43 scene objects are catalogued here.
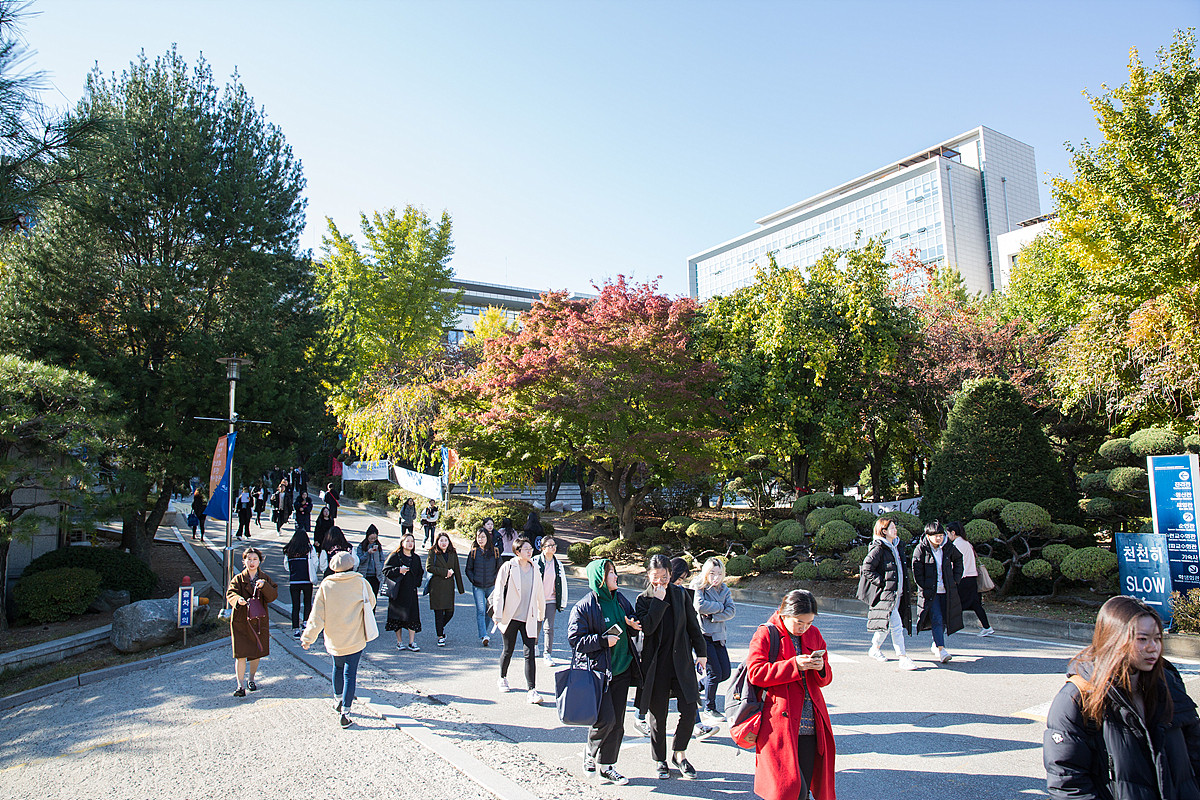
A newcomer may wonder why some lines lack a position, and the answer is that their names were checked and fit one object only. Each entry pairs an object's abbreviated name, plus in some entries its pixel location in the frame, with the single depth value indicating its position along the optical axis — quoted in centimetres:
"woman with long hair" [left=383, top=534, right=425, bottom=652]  960
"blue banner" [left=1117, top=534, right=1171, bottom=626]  922
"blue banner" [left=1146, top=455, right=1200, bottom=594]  927
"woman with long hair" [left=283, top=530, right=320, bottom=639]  1050
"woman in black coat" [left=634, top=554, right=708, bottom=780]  512
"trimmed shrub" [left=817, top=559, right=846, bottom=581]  1356
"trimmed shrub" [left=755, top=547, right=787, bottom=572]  1471
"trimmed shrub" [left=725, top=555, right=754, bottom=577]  1503
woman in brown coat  753
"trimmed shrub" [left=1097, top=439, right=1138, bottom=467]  1407
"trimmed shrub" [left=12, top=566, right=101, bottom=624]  1167
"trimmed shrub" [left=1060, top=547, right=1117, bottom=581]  1012
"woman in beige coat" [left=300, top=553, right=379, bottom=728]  652
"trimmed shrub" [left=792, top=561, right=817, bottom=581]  1370
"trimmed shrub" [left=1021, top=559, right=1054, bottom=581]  1085
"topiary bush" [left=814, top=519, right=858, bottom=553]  1353
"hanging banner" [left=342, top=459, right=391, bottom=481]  3616
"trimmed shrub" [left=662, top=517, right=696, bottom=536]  1802
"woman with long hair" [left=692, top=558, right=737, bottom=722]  635
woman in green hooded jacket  505
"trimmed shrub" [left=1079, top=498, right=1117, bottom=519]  1293
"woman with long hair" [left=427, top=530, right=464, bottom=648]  980
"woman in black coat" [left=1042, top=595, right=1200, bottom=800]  265
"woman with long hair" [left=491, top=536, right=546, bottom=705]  750
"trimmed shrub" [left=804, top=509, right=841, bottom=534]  1428
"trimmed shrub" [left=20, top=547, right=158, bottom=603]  1284
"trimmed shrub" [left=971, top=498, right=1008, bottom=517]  1180
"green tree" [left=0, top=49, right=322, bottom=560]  1322
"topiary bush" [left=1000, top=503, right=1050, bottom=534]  1129
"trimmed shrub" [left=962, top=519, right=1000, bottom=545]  1127
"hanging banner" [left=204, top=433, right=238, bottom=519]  1255
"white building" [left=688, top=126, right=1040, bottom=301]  7581
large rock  1010
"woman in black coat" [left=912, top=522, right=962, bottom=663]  814
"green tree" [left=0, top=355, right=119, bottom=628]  1001
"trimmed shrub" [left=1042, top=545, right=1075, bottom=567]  1079
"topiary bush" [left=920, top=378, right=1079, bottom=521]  1264
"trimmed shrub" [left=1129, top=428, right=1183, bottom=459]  1345
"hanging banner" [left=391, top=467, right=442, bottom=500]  2525
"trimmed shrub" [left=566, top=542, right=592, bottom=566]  1852
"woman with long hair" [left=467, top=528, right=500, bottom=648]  972
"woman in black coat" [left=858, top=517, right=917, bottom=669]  800
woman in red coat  384
